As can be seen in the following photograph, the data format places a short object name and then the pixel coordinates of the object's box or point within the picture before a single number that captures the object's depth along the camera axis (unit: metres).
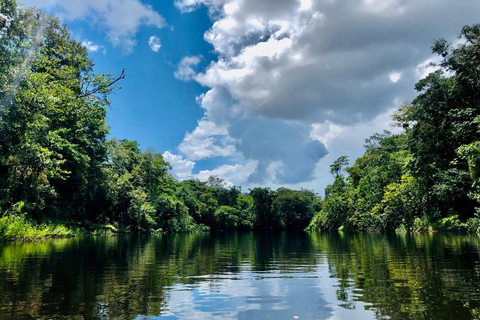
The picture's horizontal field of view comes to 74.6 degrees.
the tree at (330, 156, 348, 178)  93.00
